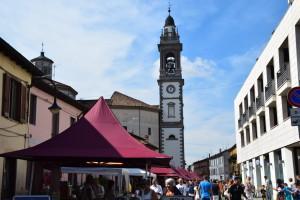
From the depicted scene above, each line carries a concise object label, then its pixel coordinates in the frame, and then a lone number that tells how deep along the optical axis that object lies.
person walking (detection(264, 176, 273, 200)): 28.78
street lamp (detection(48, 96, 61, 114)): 14.86
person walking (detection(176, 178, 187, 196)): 22.19
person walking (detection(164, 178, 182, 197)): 11.06
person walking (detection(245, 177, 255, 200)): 26.04
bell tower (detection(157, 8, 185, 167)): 73.62
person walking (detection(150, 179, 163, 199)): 16.20
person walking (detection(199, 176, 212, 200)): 17.77
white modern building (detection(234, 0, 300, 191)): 24.62
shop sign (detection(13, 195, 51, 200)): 10.12
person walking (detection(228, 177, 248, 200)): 15.31
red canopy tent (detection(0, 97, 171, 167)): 11.77
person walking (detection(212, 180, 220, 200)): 20.32
